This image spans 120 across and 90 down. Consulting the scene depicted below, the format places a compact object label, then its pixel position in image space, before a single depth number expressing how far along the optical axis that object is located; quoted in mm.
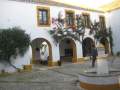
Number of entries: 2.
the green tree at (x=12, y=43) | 8894
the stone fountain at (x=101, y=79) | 4871
